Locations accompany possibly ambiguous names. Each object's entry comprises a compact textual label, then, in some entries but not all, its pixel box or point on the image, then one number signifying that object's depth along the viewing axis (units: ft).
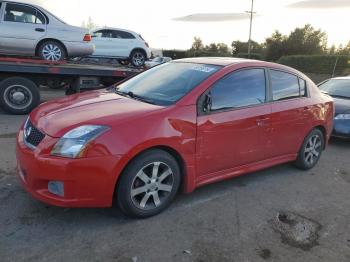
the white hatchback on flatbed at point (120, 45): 45.29
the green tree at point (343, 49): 127.93
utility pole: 159.15
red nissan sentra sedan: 10.77
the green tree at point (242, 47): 179.50
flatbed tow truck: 26.25
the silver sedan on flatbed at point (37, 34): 28.17
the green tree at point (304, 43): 140.56
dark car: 23.91
